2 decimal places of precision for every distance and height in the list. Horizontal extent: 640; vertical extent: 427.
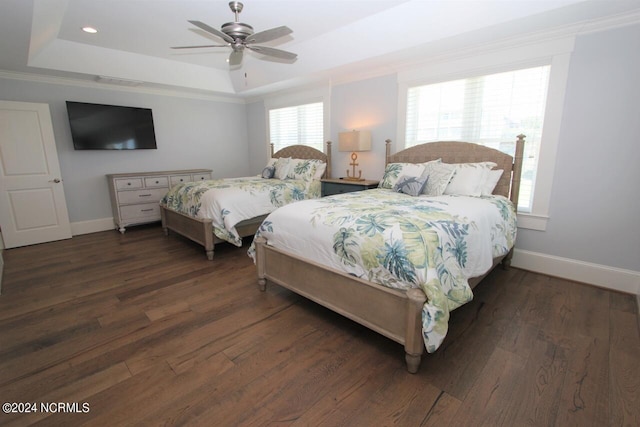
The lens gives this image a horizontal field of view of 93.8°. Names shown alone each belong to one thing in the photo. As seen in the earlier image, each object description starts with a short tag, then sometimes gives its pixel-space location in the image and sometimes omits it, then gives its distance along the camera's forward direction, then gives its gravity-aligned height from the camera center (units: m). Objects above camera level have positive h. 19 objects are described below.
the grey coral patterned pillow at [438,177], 3.04 -0.25
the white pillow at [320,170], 4.64 -0.25
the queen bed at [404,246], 1.67 -0.61
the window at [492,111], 2.99 +0.45
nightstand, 3.99 -0.44
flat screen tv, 4.38 +0.45
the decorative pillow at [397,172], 3.42 -0.22
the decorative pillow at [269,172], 4.86 -0.28
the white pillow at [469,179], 2.96 -0.27
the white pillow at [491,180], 3.03 -0.28
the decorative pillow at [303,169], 4.61 -0.23
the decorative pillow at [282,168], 4.78 -0.22
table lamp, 4.12 +0.17
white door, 3.92 -0.26
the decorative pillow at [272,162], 5.11 -0.13
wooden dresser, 4.63 -0.58
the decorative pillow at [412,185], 3.07 -0.33
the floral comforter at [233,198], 3.52 -0.55
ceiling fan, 2.36 +0.96
